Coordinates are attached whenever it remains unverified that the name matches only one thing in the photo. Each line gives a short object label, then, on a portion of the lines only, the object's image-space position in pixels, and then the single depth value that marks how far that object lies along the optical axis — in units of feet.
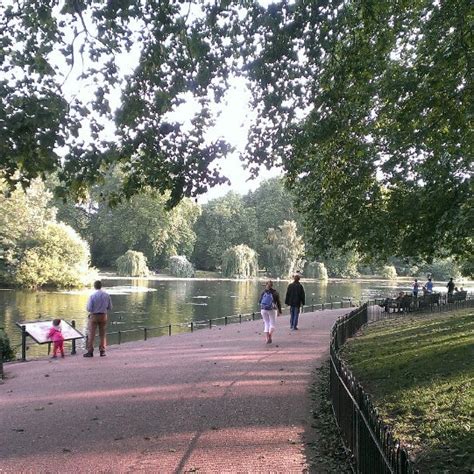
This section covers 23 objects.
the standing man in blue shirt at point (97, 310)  38.40
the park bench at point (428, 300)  81.31
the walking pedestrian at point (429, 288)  101.47
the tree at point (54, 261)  150.41
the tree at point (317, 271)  259.60
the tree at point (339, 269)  292.61
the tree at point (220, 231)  297.33
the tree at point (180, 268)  251.60
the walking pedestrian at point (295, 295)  50.78
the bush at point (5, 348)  41.19
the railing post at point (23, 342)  40.33
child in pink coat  41.82
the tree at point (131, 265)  216.95
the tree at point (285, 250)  249.14
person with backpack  42.57
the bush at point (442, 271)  295.07
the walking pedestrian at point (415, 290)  99.81
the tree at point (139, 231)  266.36
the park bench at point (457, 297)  90.60
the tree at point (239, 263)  237.04
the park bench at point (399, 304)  80.59
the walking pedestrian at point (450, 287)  96.01
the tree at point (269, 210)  299.58
